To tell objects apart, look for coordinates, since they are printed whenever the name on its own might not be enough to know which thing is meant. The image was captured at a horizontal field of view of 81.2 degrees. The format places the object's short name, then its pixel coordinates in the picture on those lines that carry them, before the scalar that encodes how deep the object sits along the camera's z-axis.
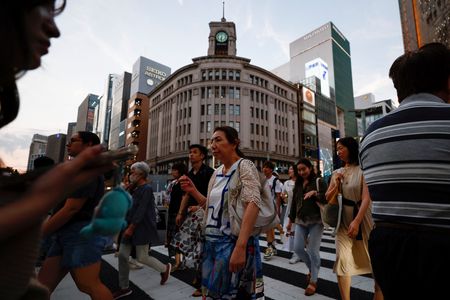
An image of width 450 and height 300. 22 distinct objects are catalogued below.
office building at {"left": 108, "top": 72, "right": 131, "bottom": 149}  78.25
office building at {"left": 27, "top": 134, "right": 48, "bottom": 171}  165.12
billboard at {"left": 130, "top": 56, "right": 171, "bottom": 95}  73.22
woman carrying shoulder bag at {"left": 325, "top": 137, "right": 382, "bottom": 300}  3.15
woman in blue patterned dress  2.20
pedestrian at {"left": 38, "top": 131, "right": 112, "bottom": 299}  2.22
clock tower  58.84
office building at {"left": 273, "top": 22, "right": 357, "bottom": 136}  90.25
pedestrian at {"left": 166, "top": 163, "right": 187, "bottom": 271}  5.56
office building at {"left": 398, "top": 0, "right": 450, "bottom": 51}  15.86
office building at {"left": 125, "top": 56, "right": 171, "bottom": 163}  67.88
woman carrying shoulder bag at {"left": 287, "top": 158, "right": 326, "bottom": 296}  4.06
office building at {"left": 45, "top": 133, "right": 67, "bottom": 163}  123.95
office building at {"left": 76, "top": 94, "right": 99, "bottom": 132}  121.06
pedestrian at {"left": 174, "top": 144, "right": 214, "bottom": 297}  4.02
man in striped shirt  1.28
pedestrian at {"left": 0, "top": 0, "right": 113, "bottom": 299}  0.70
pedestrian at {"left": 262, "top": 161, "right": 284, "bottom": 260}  6.42
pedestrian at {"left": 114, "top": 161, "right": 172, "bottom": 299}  4.10
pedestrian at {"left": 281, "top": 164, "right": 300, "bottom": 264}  5.80
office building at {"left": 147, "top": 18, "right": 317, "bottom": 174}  51.12
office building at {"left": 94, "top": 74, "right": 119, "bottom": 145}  95.80
